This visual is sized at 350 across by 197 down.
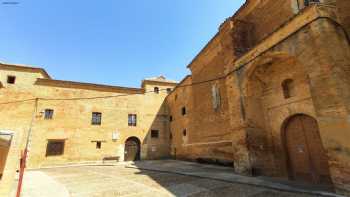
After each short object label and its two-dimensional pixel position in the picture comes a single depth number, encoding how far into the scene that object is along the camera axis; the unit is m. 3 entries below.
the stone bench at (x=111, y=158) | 17.79
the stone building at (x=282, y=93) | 5.19
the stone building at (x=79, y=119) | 16.44
